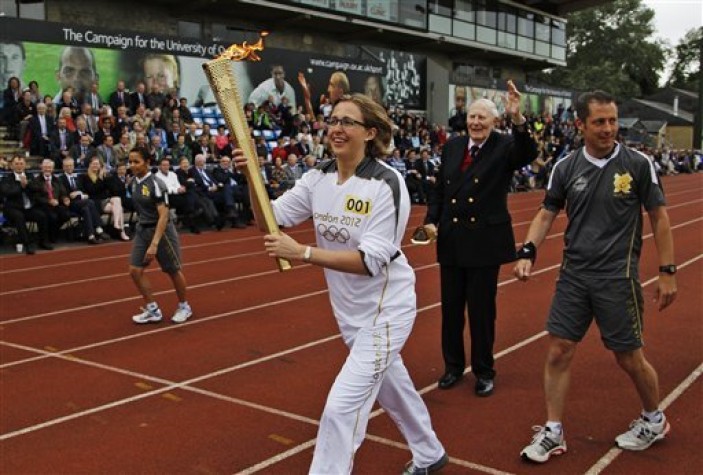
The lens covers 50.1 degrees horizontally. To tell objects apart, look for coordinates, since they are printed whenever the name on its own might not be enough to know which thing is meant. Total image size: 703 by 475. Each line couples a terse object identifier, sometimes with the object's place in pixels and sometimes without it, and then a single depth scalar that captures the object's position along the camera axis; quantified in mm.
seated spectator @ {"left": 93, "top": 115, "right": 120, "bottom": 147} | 15711
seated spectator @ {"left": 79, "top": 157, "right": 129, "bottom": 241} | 14352
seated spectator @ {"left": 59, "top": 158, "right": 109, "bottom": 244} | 13906
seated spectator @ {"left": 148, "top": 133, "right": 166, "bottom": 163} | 16219
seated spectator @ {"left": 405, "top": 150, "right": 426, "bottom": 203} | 21594
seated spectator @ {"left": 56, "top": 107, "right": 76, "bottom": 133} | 15187
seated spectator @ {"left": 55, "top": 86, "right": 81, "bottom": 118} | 16094
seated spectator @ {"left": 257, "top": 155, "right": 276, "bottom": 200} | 17484
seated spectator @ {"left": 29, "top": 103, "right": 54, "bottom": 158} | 14919
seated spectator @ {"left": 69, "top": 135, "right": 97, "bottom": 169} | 14828
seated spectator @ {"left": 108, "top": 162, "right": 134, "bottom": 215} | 14625
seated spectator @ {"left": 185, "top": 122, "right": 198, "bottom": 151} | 17203
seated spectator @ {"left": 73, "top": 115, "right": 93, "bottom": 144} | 15289
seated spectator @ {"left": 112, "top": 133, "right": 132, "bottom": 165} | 15539
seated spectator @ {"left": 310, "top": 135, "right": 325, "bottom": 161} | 20156
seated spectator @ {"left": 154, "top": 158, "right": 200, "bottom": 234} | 15344
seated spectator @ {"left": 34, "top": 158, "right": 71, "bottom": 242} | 13422
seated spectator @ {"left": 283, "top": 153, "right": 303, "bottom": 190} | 17953
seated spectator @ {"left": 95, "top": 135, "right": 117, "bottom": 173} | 15109
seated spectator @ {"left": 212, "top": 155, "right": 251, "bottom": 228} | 16344
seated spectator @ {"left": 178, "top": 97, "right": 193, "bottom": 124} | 18609
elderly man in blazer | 5293
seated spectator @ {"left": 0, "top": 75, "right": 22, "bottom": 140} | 15555
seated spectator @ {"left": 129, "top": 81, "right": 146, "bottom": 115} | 18109
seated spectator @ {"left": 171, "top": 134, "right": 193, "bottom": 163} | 16828
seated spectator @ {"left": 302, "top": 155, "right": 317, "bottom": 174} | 18848
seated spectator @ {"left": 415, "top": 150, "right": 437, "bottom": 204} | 21688
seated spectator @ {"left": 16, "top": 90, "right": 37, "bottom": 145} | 15507
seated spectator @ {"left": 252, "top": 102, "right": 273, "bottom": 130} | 20812
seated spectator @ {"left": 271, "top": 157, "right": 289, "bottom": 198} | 17594
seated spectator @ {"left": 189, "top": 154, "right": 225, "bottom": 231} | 15852
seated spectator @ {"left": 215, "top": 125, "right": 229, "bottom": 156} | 18062
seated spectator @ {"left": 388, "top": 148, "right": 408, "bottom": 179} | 21573
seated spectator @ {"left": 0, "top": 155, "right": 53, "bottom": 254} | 12844
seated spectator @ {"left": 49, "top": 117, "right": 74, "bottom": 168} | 14938
